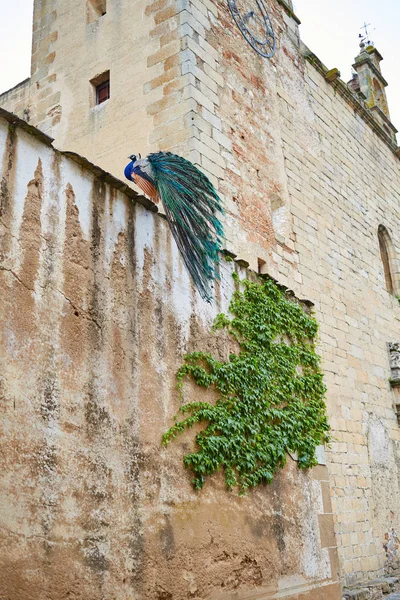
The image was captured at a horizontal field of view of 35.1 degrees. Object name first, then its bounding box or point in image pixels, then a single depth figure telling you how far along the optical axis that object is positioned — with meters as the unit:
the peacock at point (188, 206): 4.93
